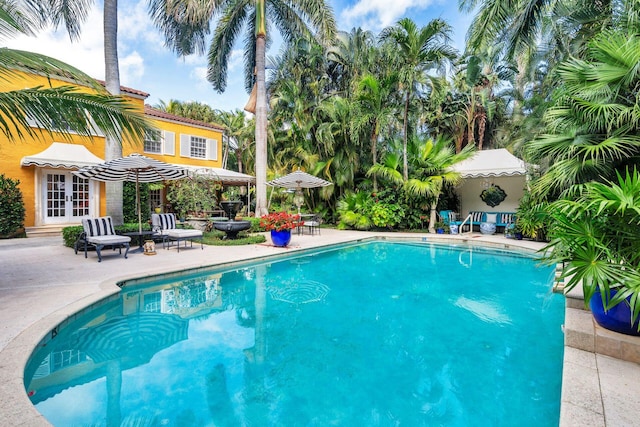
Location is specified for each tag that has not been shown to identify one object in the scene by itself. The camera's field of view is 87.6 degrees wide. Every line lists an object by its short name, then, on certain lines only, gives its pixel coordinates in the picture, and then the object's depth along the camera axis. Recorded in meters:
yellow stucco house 13.30
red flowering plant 11.18
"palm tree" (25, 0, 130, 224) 10.65
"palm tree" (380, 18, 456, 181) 13.40
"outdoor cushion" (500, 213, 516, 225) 15.40
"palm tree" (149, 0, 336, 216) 13.63
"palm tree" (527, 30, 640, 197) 4.29
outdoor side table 10.20
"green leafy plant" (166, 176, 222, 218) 15.77
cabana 15.80
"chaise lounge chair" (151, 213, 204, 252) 10.46
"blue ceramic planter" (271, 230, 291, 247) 11.21
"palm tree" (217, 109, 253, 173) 32.84
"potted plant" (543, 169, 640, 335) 3.04
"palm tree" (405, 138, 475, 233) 14.95
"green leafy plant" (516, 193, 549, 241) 12.48
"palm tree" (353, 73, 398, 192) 14.72
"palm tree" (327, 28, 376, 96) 20.03
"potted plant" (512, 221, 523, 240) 13.39
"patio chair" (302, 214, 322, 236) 14.86
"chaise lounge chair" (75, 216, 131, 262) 8.60
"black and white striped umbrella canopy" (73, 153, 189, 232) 9.34
